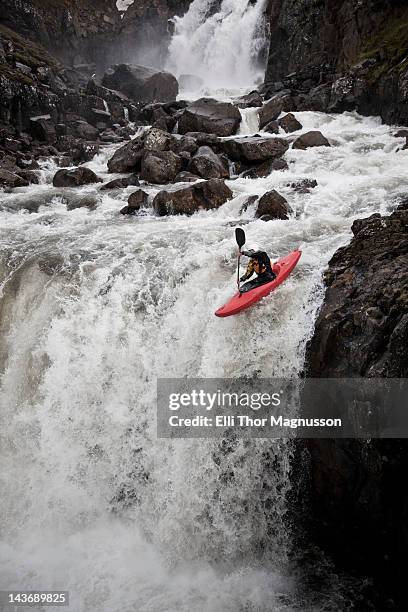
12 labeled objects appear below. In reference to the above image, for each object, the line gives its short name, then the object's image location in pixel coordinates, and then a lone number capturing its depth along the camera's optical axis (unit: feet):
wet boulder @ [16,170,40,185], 51.78
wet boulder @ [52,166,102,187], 50.85
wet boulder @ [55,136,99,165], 62.88
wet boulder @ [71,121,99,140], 76.95
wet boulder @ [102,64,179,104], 109.81
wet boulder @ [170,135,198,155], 52.80
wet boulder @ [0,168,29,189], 49.67
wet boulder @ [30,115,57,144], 73.05
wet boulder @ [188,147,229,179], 48.49
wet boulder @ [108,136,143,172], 53.06
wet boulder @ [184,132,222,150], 55.37
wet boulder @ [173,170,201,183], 47.52
